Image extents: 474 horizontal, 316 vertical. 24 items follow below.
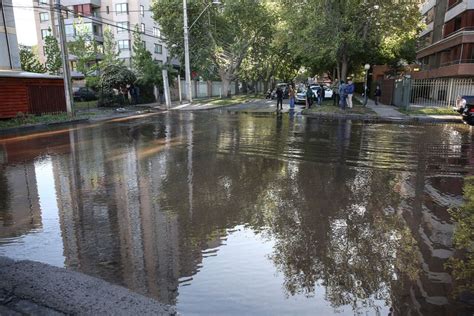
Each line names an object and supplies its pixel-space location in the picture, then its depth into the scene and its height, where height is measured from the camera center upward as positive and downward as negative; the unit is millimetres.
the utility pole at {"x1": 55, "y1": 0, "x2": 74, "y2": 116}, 22781 +461
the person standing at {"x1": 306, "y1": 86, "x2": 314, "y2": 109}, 28891 -1912
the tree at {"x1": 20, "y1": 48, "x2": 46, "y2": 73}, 38975 +1118
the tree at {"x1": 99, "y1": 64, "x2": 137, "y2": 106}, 34469 -838
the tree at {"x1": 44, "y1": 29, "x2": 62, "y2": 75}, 41312 +1929
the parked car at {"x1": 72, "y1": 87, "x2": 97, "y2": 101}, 40062 -2013
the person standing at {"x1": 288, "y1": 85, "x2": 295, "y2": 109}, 27781 -1861
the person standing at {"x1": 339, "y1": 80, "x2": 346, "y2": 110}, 26764 -1653
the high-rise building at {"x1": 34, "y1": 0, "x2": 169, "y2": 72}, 60812 +8556
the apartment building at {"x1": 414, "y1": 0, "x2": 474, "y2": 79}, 37219 +2758
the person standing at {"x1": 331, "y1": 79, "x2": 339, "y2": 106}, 32084 -2061
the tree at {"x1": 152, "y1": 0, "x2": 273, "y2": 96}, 40469 +4346
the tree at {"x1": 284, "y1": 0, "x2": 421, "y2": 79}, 26531 +2948
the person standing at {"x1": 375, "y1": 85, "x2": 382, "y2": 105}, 33250 -2027
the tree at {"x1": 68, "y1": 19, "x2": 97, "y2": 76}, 42062 +2403
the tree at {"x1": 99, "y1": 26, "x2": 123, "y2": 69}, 40641 +2183
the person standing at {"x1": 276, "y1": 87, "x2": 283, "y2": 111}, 29500 -1739
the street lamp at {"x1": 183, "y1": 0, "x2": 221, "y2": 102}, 34125 +1598
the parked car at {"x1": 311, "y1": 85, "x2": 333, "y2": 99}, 40456 -2276
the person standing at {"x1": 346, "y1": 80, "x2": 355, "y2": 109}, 27281 -1491
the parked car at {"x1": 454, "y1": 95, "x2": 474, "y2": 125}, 19672 -2017
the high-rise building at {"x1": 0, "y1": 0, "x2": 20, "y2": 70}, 27031 +2301
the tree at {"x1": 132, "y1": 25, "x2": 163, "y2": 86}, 37500 +430
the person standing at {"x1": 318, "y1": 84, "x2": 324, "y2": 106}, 32466 -1910
